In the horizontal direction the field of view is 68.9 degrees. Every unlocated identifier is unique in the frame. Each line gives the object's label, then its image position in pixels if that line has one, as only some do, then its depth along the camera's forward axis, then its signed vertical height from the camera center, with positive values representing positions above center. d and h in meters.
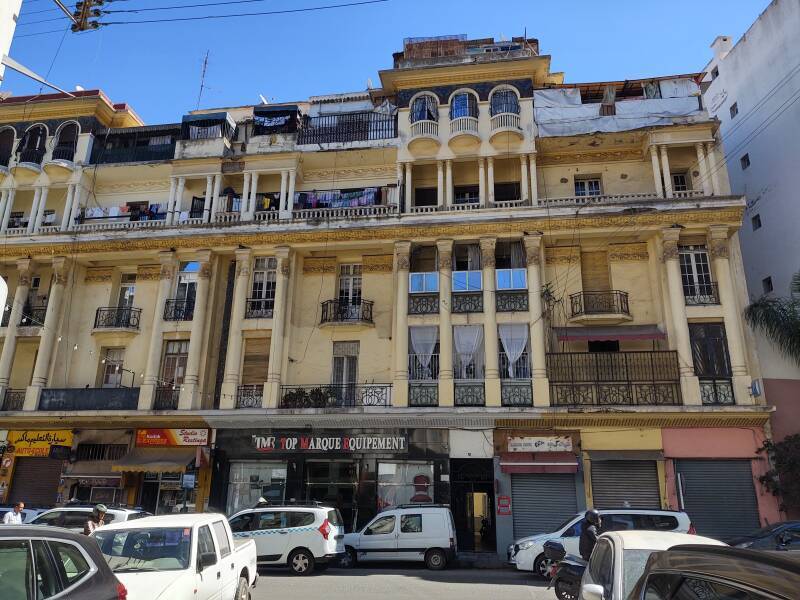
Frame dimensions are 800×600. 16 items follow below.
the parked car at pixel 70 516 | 13.67 -1.02
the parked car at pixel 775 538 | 12.15 -1.12
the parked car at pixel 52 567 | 4.23 -0.71
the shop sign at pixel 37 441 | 21.92 +1.06
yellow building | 19.12 +6.35
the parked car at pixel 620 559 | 5.03 -0.71
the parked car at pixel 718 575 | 2.46 -0.42
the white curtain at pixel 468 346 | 20.64 +4.51
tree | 18.70 +5.15
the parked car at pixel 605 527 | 13.22 -0.99
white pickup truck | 6.09 -0.96
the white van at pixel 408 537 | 14.89 -1.50
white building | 22.28 +13.55
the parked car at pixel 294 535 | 13.52 -1.35
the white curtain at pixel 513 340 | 20.34 +4.68
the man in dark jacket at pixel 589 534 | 10.27 -0.91
